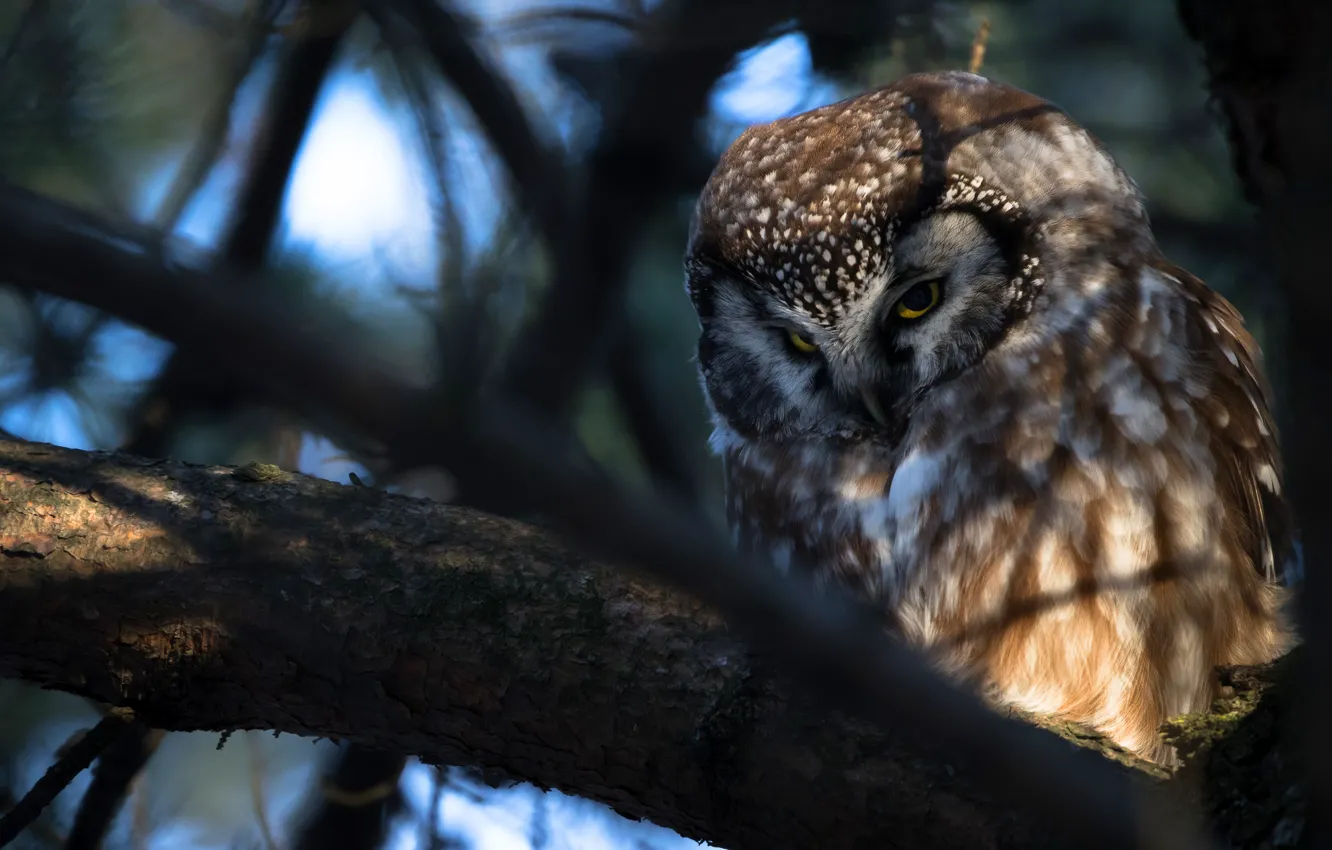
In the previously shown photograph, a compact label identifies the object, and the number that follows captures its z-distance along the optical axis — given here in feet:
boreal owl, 16.98
